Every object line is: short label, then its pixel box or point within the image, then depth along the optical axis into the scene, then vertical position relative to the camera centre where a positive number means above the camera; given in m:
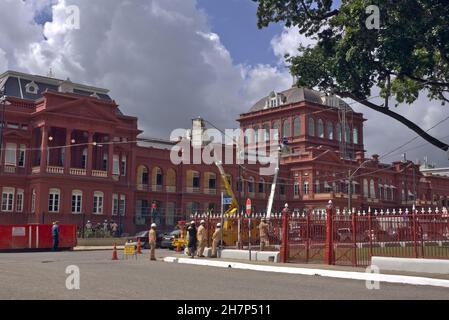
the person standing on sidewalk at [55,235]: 32.31 -0.16
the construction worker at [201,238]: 25.45 -0.23
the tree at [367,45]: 19.92 +6.94
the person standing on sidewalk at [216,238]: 25.00 -0.23
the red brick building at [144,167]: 47.62 +7.22
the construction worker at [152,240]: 24.49 -0.30
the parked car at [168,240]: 37.38 -0.46
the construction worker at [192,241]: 24.95 -0.34
